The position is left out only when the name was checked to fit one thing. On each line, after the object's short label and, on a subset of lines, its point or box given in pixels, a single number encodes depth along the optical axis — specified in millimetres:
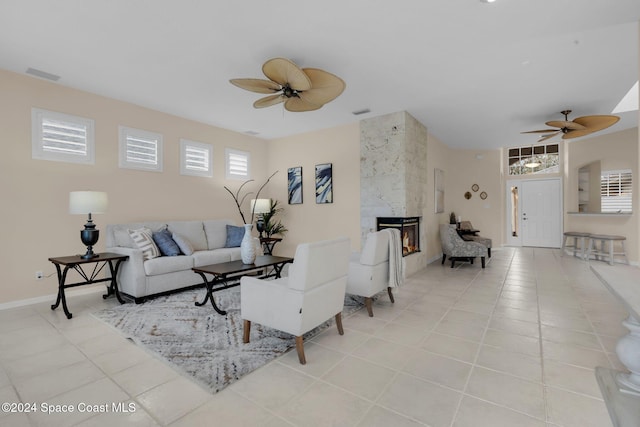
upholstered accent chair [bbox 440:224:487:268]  5773
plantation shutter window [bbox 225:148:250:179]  6090
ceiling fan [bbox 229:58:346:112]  2662
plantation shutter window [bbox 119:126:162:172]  4559
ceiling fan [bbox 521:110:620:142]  4219
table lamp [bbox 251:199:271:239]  5836
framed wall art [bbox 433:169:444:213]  6680
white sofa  3709
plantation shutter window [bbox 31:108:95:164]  3770
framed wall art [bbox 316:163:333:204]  5984
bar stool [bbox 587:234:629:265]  5977
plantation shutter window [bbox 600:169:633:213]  6430
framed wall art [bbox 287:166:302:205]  6445
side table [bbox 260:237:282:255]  6070
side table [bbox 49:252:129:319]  3275
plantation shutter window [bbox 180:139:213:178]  5340
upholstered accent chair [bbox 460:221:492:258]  6559
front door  8023
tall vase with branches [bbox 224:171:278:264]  3682
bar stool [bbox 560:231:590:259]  6582
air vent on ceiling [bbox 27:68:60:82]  3568
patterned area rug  2176
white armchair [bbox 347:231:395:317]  3275
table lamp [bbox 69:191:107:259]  3434
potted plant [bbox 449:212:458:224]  7658
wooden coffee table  3283
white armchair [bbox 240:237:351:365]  2250
